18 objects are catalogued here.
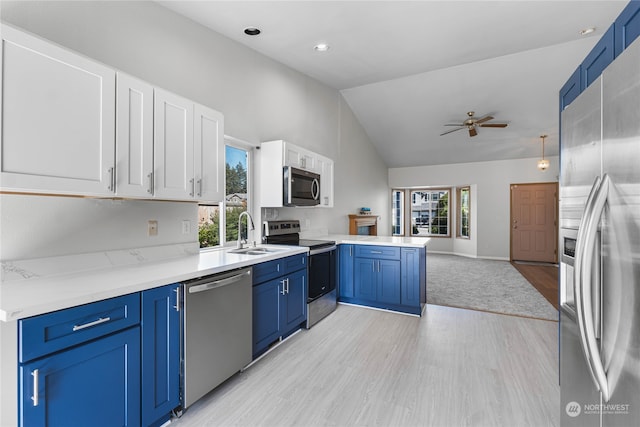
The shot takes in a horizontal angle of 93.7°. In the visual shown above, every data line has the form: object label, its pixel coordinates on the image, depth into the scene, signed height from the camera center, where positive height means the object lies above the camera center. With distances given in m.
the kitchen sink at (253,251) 2.79 -0.37
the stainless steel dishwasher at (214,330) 1.78 -0.77
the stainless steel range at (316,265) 3.25 -0.61
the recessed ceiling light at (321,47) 3.39 +1.91
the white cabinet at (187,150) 1.98 +0.46
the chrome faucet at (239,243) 2.86 -0.29
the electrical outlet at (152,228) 2.26 -0.12
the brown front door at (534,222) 7.10 -0.21
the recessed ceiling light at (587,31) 3.36 +2.07
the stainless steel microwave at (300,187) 3.31 +0.30
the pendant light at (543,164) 6.27 +1.03
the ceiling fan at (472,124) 5.08 +1.57
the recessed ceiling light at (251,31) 2.95 +1.81
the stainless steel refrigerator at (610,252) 0.85 -0.12
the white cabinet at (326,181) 4.21 +0.47
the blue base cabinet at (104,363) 1.16 -0.68
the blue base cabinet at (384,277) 3.57 -0.80
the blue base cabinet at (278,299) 2.43 -0.77
